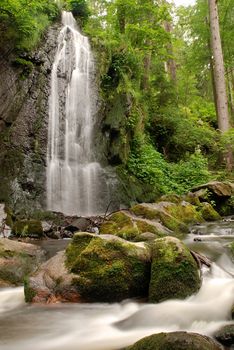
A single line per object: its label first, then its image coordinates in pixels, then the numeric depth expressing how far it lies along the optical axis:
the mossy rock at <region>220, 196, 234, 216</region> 12.31
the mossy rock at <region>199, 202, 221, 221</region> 11.18
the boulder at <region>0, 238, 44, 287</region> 5.70
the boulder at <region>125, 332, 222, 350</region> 2.77
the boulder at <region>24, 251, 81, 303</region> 4.77
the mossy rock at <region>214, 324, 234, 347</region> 3.30
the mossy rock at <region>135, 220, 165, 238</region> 8.00
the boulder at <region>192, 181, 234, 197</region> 12.19
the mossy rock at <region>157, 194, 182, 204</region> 11.20
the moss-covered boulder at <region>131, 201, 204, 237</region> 9.22
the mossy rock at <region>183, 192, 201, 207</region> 11.70
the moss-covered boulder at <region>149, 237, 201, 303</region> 4.54
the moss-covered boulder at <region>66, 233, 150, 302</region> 4.77
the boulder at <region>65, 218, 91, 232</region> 9.65
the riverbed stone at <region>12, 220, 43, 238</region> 9.04
